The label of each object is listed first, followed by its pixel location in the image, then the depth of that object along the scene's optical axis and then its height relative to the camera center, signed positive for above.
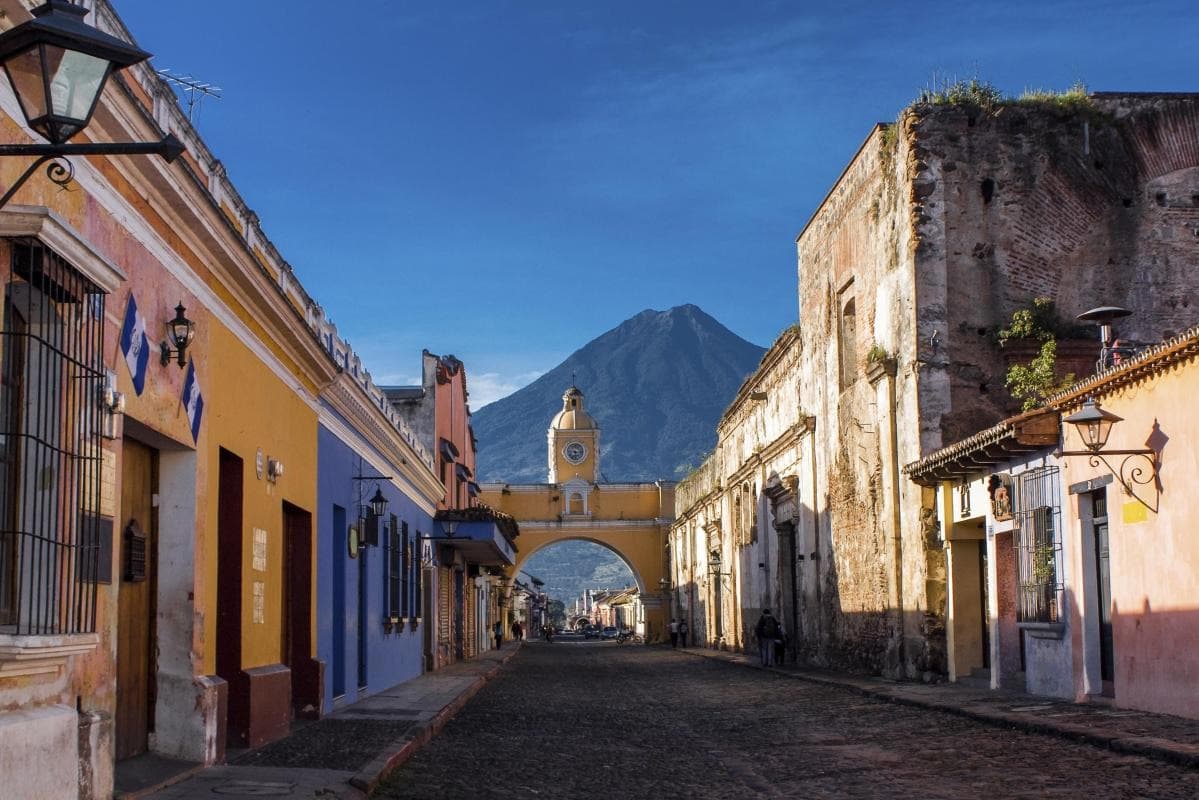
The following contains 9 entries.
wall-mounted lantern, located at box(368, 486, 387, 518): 17.27 +0.83
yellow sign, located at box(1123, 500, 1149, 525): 11.88 +0.38
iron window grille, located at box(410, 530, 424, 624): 23.72 -0.22
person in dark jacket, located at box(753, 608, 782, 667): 26.16 -1.36
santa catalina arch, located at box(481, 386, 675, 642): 57.25 +1.92
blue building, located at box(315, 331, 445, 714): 14.34 +0.35
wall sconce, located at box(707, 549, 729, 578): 39.41 -0.03
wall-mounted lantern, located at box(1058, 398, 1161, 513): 11.73 +0.90
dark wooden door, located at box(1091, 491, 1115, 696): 12.88 -0.25
